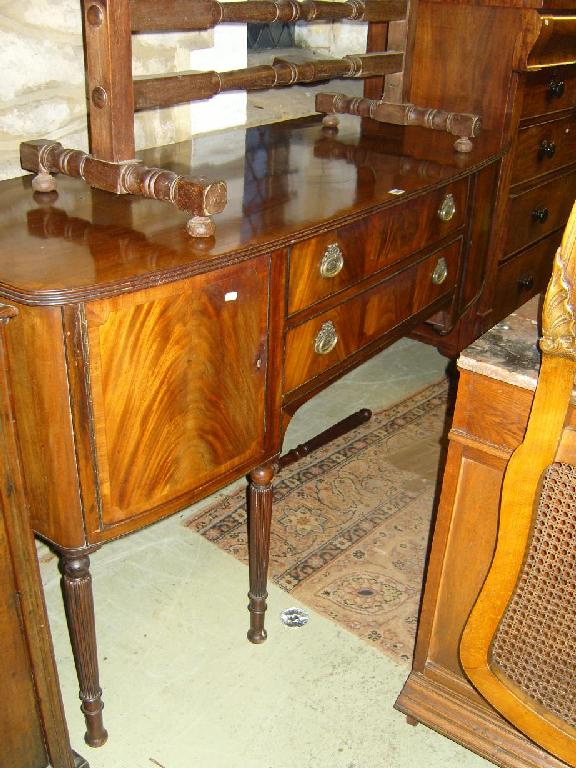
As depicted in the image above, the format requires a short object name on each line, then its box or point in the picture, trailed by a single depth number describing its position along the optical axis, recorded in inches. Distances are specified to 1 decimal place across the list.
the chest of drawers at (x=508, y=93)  109.0
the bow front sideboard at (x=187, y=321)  55.1
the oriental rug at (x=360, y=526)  90.4
